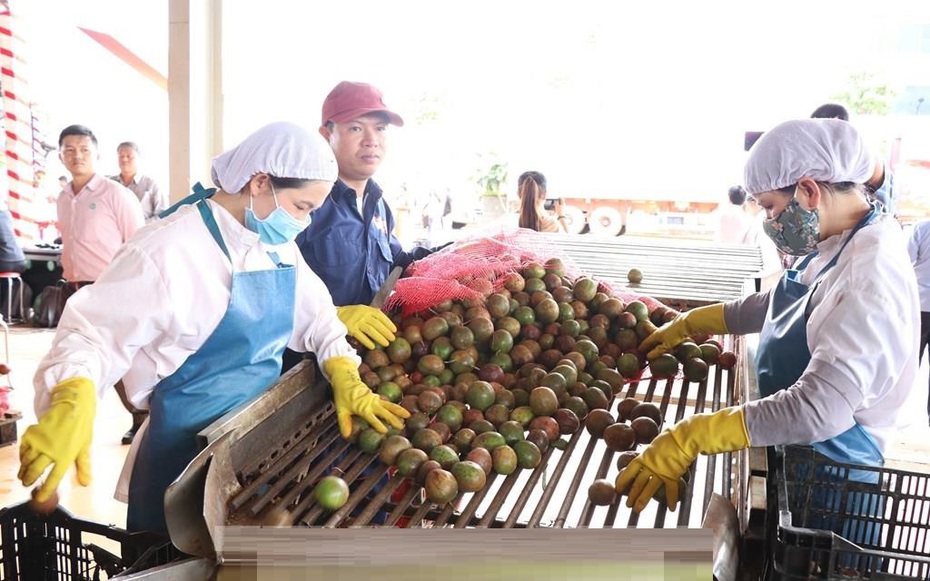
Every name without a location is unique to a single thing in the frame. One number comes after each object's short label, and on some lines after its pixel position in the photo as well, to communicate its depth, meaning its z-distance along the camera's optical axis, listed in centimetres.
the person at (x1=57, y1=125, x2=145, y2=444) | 524
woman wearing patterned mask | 168
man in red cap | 292
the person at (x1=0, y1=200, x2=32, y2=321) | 741
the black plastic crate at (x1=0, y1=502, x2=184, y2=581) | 162
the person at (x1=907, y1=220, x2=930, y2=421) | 498
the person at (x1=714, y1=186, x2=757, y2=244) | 692
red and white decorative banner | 948
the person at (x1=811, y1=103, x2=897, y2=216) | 356
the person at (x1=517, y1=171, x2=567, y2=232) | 558
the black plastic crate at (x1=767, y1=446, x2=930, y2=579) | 124
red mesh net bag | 279
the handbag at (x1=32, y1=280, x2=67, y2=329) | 827
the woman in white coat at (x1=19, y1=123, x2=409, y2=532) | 178
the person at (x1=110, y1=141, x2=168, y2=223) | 723
